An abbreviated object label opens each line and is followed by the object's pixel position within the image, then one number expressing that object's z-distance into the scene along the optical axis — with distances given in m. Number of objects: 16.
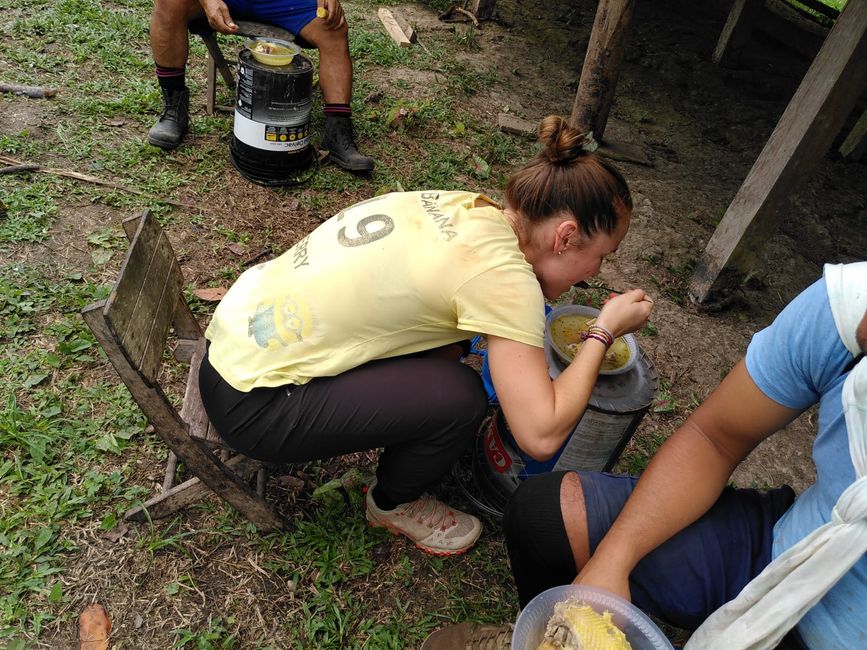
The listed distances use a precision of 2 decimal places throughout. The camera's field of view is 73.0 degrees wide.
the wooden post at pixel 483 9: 7.08
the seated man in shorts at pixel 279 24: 3.80
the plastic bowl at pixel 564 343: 1.95
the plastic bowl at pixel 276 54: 3.48
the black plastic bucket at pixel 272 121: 3.45
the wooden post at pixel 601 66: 4.16
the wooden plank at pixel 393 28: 6.14
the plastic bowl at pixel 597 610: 1.23
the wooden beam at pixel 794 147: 2.80
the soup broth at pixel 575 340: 2.00
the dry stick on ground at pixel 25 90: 4.12
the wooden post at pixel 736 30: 6.73
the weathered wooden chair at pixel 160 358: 1.54
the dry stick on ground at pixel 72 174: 3.50
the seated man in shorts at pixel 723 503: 1.26
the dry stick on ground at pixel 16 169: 3.41
